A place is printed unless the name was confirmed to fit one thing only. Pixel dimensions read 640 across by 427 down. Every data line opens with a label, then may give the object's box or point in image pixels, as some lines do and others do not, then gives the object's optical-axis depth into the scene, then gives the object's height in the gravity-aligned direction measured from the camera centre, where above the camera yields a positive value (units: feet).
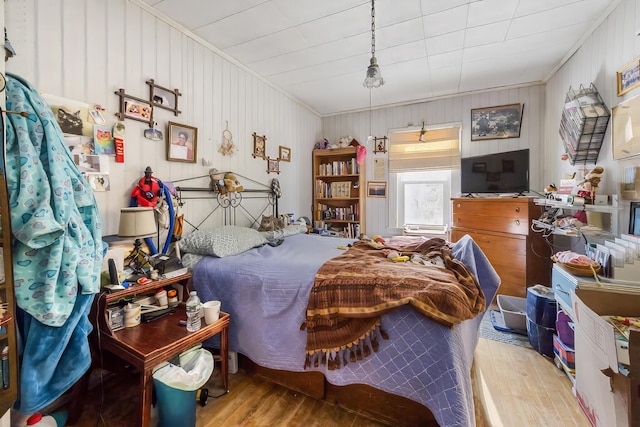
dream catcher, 8.82 +2.21
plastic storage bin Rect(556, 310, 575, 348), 5.90 -2.71
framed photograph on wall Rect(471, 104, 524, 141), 11.04 +3.80
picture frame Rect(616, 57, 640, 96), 5.62 +2.99
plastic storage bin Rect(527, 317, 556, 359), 6.79 -3.37
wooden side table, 4.05 -2.22
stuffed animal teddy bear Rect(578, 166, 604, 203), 6.52 +0.68
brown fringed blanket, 4.19 -1.52
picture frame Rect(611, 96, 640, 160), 5.61 +1.84
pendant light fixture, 6.07 +3.14
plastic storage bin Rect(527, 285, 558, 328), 6.76 -2.53
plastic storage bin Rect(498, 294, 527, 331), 8.21 -3.34
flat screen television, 10.25 +1.52
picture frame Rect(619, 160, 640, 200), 5.62 +0.68
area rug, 7.55 -3.78
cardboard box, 2.86 -1.93
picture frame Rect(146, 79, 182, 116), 6.75 +3.02
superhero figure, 6.25 +0.45
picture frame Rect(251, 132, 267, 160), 10.21 +2.53
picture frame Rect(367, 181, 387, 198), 13.65 +1.10
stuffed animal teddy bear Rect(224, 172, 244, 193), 8.56 +0.87
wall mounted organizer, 6.79 +2.34
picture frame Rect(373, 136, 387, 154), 13.51 +3.38
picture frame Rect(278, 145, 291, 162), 11.75 +2.56
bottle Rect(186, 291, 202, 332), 4.82 -1.95
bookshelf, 13.38 +0.92
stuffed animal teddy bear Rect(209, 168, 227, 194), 8.45 +0.89
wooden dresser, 9.25 -1.15
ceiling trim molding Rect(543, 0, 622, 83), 6.46 +5.07
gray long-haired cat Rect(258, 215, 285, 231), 9.91 -0.54
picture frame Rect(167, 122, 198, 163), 7.20 +1.90
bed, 4.03 -2.25
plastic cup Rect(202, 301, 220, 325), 5.10 -2.00
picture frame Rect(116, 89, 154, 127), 6.11 +2.46
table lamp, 5.21 -0.30
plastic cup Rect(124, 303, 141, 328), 4.95 -2.01
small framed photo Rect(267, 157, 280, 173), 11.07 +1.91
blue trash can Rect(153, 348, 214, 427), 4.26 -3.02
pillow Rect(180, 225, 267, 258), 6.64 -0.86
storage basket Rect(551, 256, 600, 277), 5.32 -1.20
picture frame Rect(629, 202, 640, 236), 5.42 -0.16
